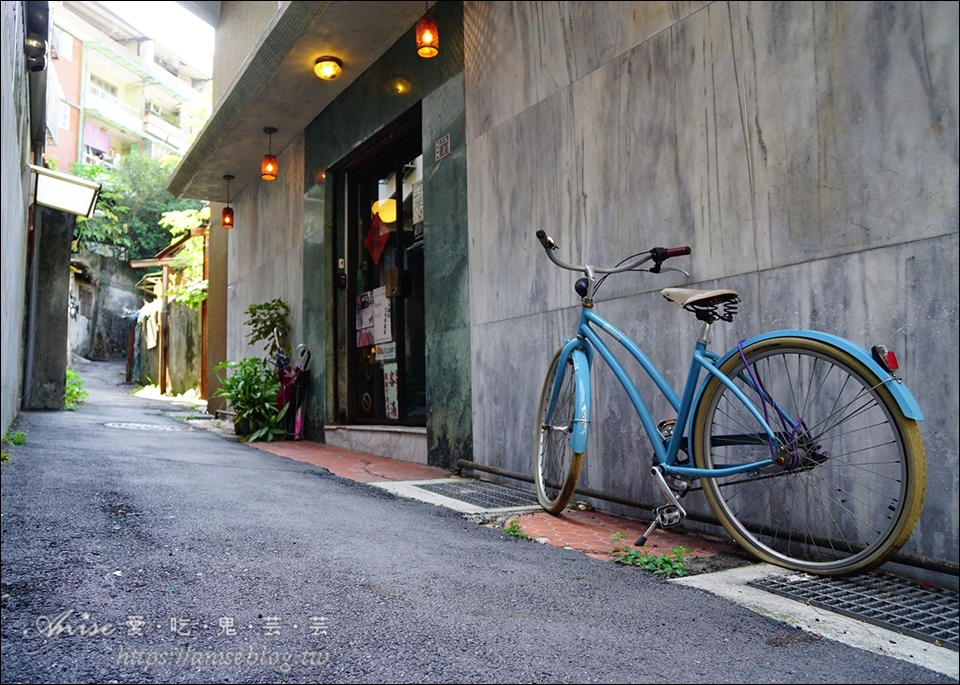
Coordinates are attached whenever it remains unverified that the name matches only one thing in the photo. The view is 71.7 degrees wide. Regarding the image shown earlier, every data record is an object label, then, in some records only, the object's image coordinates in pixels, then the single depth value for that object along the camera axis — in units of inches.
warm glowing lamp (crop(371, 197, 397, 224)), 252.8
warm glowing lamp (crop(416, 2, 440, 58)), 192.7
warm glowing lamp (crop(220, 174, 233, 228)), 397.4
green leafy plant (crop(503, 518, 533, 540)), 112.5
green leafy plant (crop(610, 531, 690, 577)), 90.3
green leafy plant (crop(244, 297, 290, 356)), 320.5
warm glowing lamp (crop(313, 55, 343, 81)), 241.1
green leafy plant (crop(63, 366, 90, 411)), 431.5
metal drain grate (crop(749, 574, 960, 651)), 68.2
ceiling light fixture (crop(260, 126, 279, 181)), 318.7
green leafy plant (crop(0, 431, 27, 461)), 209.3
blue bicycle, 79.7
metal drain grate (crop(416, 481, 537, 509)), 143.4
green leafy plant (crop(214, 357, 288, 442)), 293.7
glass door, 233.9
